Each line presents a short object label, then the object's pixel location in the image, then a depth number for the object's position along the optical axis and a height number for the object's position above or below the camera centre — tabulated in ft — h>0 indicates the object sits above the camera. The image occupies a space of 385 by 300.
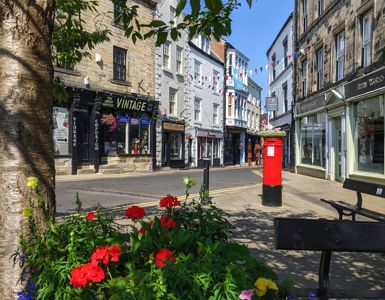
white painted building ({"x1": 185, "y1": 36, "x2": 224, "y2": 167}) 104.32 +11.56
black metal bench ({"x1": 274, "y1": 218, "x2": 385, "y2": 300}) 9.41 -1.92
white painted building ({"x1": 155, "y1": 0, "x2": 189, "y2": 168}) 87.61 +11.45
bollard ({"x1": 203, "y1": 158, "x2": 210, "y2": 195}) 33.55 -1.96
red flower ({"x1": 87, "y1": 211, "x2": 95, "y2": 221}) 9.51 -1.53
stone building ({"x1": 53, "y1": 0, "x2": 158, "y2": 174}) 64.28 +6.64
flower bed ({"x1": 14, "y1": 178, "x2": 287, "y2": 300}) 6.72 -2.06
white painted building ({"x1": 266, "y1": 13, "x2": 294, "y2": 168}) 87.45 +15.83
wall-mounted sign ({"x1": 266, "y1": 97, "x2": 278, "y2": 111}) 92.53 +9.94
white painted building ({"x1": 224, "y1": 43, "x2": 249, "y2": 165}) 133.13 +14.08
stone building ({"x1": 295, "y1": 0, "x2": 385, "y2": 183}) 44.83 +7.75
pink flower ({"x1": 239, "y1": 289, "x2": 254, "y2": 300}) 6.26 -2.15
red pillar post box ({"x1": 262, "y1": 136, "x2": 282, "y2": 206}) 32.30 -1.66
